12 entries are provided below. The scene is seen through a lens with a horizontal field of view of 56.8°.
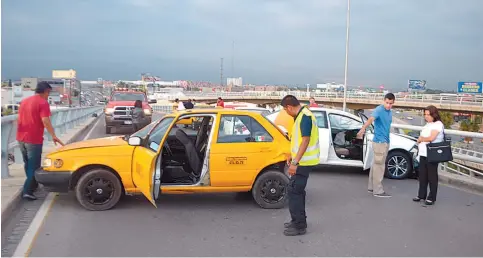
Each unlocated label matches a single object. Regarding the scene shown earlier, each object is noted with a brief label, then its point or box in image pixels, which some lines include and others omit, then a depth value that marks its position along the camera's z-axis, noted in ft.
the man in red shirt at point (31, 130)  22.15
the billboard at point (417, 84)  365.81
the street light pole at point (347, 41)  90.98
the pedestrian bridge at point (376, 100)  191.70
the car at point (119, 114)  60.59
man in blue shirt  25.96
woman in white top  24.22
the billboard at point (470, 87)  302.04
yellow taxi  20.48
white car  31.53
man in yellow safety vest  17.80
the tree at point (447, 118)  219.37
